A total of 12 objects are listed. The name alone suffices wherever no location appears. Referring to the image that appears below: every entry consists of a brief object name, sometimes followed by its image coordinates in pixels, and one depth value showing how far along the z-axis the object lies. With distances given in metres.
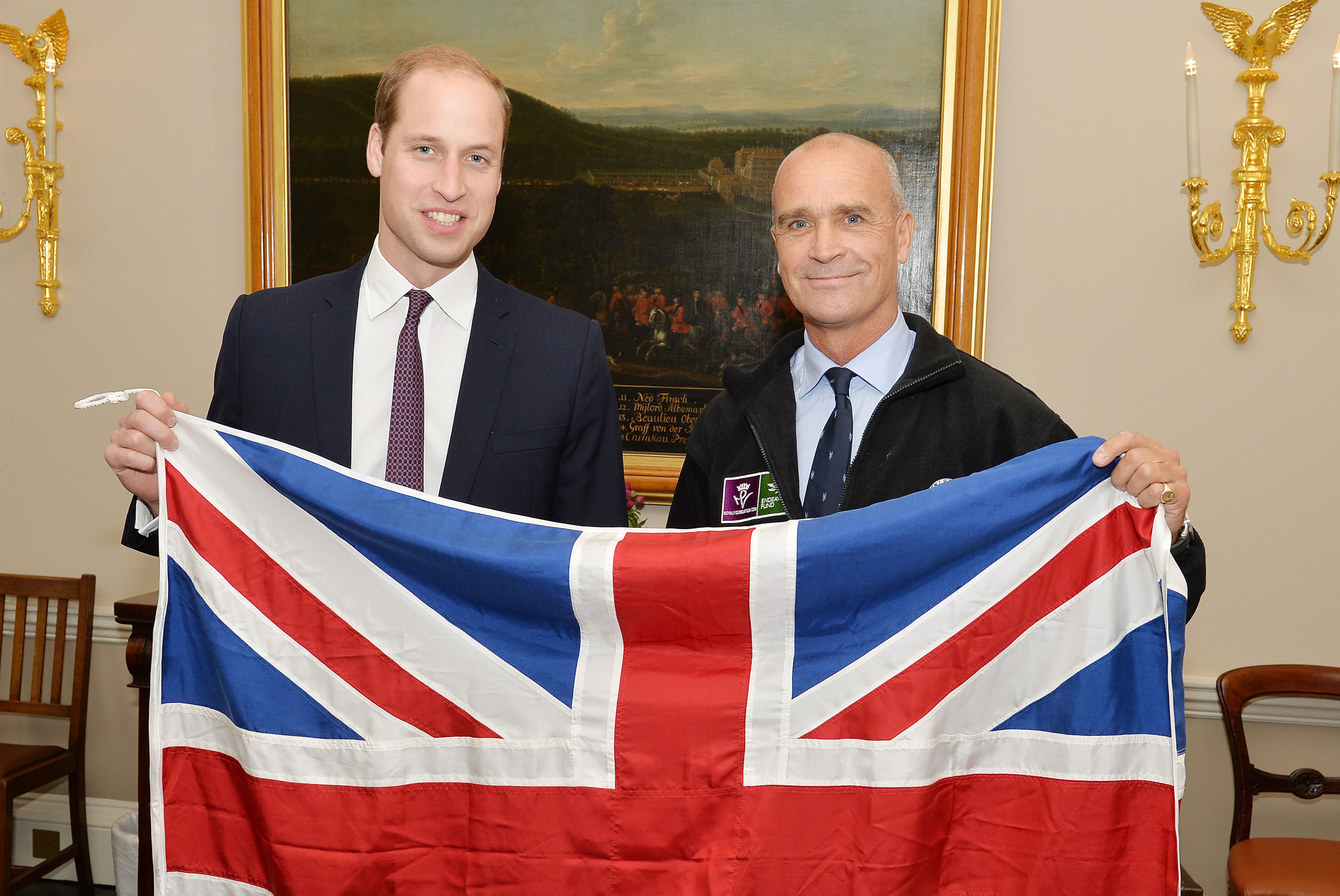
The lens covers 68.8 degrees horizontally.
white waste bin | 2.82
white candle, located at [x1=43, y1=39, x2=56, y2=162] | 3.23
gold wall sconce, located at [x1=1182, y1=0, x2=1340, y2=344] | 2.63
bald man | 1.61
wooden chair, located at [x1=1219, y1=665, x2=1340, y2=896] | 2.27
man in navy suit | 1.58
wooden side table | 2.34
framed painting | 2.85
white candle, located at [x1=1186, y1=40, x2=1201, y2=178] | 2.59
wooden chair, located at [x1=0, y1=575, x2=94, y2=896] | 3.04
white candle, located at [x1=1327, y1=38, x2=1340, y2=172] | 2.50
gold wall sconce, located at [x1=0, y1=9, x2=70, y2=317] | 3.24
